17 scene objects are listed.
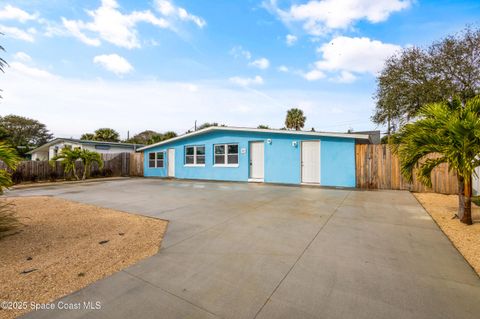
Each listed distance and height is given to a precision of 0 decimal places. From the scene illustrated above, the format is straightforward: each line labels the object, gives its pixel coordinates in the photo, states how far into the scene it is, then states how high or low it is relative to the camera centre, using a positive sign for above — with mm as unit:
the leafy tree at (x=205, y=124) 36544 +6195
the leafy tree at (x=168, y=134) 26416 +3330
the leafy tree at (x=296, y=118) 26812 +5160
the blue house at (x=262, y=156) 9883 +196
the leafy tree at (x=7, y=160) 3592 +25
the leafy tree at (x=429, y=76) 13117 +5417
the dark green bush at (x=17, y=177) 13412 -993
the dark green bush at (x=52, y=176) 15081 -1075
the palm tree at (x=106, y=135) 27547 +3411
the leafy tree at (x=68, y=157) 14539 +272
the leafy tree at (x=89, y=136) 27689 +3228
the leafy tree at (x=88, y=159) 15138 +128
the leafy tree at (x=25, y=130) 32050 +4985
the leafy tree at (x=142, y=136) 40222 +5210
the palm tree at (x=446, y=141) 3732 +333
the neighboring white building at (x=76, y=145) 19188 +1386
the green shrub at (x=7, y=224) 4007 -1257
